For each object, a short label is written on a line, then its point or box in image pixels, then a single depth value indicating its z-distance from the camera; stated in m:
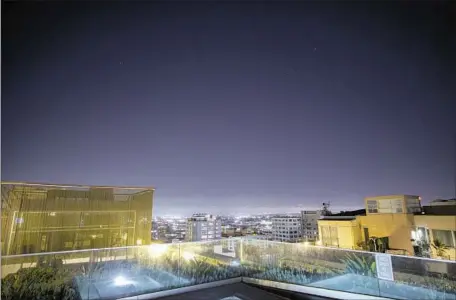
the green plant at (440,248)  10.74
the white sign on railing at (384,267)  3.60
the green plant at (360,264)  3.80
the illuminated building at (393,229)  11.66
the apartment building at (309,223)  57.38
